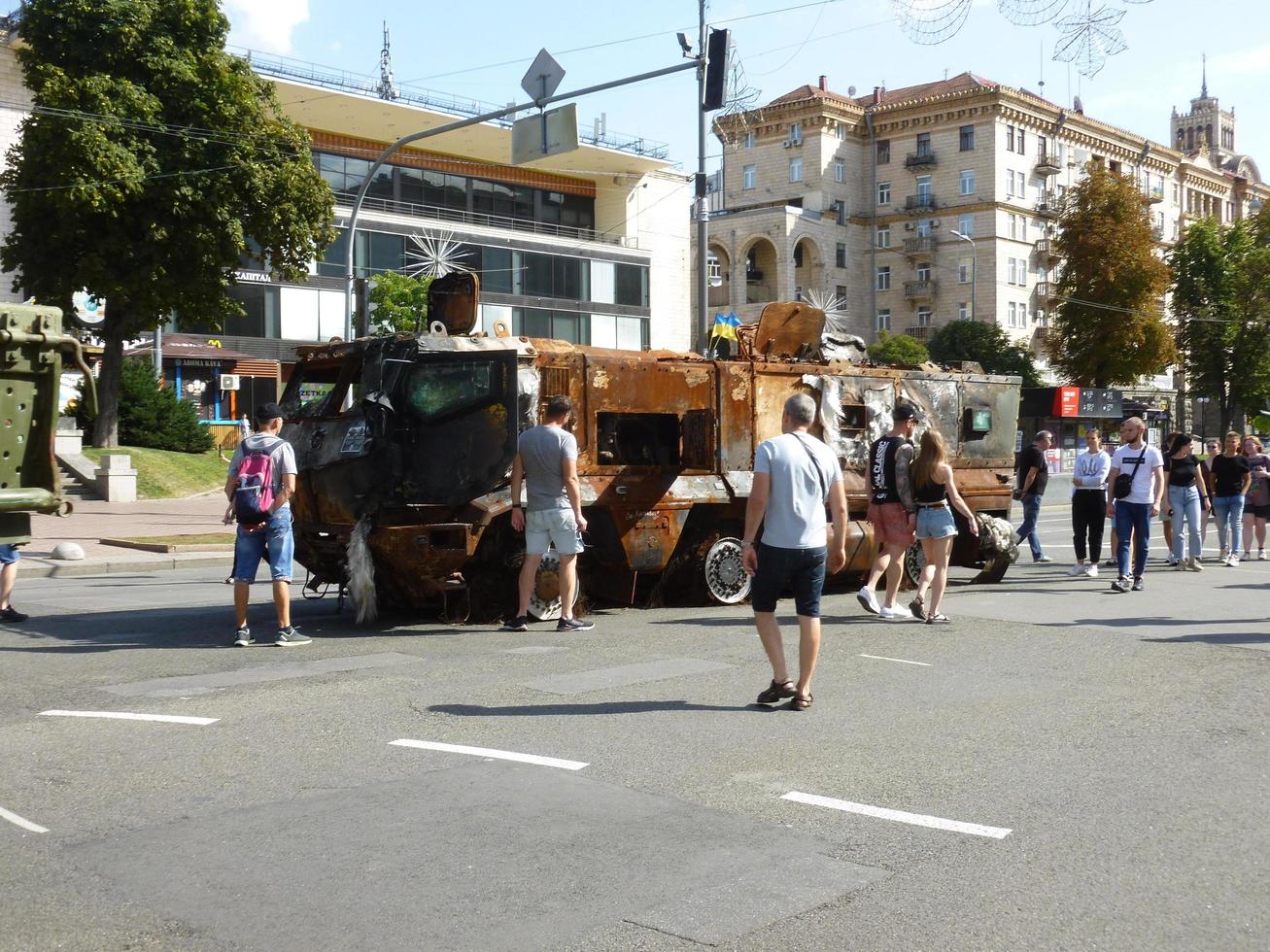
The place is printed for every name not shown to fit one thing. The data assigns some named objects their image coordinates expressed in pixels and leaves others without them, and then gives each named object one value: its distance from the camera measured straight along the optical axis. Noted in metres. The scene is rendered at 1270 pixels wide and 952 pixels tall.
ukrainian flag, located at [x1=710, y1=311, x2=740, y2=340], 13.20
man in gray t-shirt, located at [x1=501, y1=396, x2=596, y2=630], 10.21
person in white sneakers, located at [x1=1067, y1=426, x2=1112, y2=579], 15.43
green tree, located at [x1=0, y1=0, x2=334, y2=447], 30.78
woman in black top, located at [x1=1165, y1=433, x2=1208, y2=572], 16.23
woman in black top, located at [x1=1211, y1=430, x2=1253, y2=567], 17.06
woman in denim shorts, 10.96
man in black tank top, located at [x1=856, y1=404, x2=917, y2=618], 11.25
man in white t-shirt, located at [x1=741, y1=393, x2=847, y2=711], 7.34
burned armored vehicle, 10.70
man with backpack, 9.65
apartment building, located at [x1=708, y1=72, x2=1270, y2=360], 72.81
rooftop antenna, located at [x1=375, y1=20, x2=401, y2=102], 49.47
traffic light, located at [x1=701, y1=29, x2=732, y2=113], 17.41
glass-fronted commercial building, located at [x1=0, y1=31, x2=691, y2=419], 47.44
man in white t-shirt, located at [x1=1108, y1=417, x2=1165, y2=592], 14.05
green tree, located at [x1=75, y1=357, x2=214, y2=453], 35.41
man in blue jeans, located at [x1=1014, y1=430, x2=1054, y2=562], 17.50
